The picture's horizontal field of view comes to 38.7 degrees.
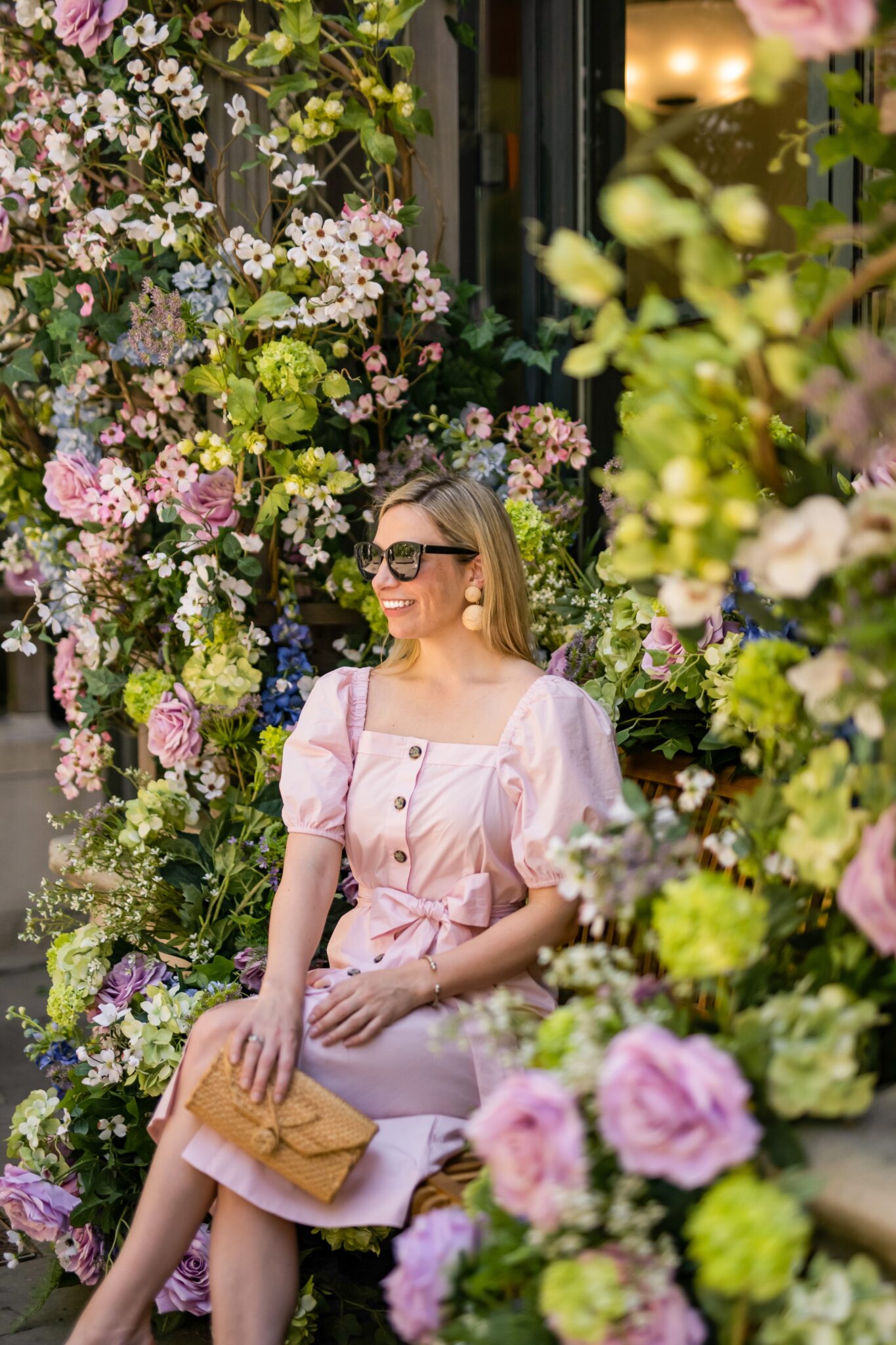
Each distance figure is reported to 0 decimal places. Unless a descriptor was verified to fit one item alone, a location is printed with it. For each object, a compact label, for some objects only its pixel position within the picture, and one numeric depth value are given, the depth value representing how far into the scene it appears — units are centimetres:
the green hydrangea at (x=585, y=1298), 95
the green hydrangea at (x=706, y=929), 100
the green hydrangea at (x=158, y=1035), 221
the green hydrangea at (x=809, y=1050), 100
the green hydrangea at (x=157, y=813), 252
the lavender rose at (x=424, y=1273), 107
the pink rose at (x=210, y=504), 252
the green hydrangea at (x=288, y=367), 240
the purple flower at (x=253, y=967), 232
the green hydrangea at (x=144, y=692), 263
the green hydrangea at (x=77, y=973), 240
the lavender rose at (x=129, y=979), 239
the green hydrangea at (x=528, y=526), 254
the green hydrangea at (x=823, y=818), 103
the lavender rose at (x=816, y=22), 90
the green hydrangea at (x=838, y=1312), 91
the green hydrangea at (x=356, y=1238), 194
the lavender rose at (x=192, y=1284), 211
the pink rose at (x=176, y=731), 256
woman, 171
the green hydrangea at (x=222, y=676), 255
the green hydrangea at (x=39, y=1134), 232
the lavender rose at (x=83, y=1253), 225
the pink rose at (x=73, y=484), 267
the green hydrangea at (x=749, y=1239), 90
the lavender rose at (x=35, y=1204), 224
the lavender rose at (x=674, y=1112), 92
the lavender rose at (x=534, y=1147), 95
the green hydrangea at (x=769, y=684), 116
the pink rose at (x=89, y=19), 249
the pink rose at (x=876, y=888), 98
